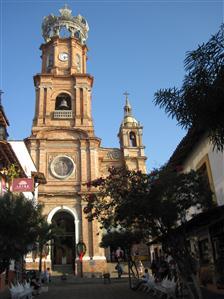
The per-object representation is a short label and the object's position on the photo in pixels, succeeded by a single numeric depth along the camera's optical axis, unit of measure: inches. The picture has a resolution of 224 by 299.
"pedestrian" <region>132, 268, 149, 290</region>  614.9
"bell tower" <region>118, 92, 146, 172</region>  1318.8
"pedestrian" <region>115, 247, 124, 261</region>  1142.4
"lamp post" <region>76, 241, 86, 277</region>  1118.6
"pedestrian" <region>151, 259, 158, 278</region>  733.3
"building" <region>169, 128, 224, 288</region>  455.3
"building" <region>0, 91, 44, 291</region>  646.1
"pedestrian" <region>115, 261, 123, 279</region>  997.4
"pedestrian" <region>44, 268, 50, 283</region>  889.6
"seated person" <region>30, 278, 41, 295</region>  644.8
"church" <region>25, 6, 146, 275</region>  1188.3
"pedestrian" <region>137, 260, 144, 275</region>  1102.9
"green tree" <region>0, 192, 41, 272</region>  413.1
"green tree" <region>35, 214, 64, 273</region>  647.2
